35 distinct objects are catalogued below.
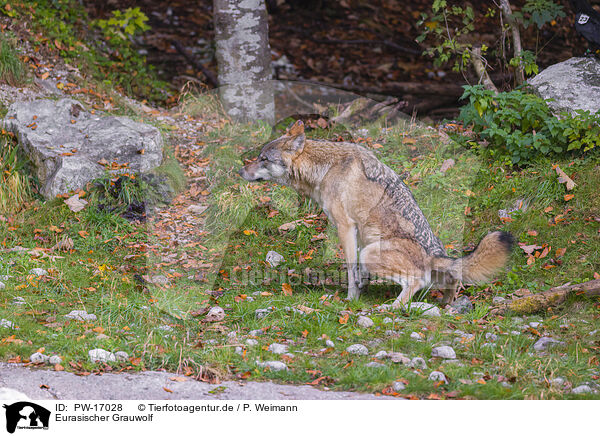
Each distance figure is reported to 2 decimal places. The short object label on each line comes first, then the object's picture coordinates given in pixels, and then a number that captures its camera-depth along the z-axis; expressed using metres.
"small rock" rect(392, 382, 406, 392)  9.95
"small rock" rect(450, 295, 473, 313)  13.35
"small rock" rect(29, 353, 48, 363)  10.57
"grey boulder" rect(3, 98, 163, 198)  17.72
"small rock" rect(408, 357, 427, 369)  10.72
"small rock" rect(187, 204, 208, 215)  17.84
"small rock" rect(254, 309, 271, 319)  13.10
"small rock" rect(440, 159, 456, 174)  18.52
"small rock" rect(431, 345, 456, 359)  11.13
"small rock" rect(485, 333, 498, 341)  11.70
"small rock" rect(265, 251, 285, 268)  15.83
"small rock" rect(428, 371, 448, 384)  10.16
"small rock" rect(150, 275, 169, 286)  14.66
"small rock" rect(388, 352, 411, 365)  10.86
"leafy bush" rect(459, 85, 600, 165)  16.98
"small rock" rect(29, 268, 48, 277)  14.29
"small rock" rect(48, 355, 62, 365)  10.54
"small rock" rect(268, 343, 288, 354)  11.34
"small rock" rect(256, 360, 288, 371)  10.68
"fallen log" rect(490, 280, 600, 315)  13.04
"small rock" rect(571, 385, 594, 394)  9.69
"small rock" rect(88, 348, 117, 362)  10.69
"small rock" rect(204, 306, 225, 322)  13.01
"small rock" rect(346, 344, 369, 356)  11.30
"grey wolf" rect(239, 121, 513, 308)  13.45
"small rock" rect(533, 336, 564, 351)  11.37
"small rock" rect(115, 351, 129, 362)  10.82
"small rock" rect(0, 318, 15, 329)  11.68
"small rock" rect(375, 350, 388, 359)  11.10
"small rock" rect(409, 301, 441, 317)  12.84
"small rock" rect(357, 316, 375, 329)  12.34
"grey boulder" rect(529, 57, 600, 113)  18.23
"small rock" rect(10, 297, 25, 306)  12.91
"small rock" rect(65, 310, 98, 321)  12.37
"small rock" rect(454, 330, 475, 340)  11.79
